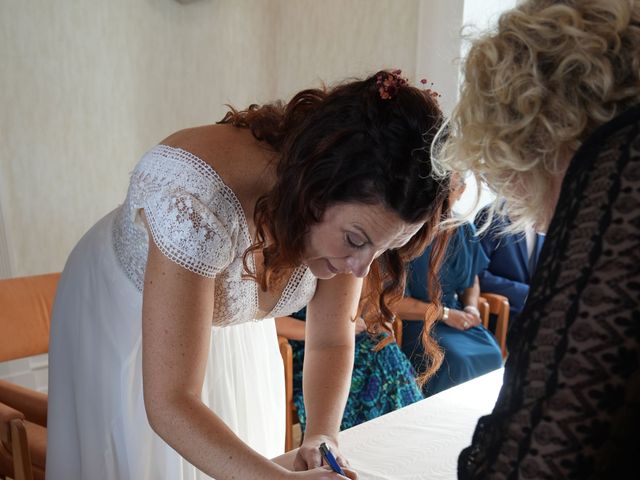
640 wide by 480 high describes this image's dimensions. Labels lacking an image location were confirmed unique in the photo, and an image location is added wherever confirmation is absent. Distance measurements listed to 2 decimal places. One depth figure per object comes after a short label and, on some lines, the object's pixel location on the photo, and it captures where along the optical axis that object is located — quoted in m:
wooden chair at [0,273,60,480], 1.81
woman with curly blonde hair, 0.55
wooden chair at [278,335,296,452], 2.22
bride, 1.02
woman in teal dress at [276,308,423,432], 2.28
